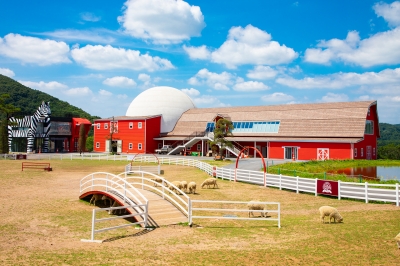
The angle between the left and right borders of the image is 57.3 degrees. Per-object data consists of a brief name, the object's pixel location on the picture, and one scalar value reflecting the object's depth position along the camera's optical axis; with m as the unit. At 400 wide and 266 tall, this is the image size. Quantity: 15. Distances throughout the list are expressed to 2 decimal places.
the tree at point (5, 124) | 54.38
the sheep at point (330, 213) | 14.34
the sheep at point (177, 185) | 22.70
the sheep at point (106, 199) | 19.04
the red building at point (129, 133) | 59.91
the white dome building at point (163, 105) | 63.81
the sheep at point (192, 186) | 22.10
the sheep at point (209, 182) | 24.70
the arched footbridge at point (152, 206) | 14.66
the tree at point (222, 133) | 45.03
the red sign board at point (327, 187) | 20.53
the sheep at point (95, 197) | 19.55
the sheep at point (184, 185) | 22.70
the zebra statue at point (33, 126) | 64.50
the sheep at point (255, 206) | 15.48
